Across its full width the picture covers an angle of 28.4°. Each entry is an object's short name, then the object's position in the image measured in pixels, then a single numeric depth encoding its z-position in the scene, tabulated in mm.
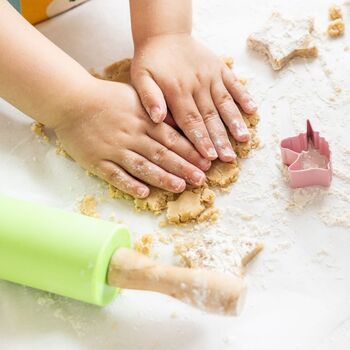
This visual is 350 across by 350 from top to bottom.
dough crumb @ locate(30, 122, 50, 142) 1156
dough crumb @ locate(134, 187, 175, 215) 1039
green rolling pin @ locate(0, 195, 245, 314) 849
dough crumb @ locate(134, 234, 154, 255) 1002
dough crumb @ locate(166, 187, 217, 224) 1019
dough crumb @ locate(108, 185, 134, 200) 1062
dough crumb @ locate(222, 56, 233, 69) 1203
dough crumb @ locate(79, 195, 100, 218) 1050
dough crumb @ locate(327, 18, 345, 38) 1212
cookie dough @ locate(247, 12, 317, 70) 1177
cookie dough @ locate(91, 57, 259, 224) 1021
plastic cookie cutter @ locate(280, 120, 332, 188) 1019
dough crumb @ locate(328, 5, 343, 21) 1241
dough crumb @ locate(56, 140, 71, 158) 1121
